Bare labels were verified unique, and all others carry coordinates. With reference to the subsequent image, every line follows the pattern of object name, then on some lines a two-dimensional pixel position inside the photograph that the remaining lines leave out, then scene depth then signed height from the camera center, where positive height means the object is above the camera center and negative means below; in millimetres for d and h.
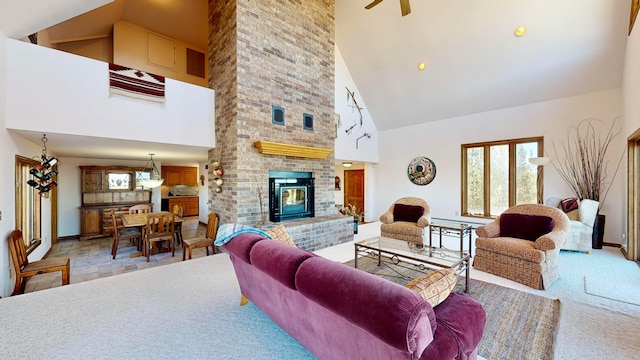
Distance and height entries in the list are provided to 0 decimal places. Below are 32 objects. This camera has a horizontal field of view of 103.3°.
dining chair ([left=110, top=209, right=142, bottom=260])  4621 -1081
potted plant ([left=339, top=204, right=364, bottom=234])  6012 -849
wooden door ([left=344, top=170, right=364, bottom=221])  9156 -387
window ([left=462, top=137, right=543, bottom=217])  5816 +18
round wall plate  7258 +201
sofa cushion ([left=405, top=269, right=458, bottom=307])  1451 -645
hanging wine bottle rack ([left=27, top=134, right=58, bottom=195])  3541 +81
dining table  4617 -801
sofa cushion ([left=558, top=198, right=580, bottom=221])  4641 -592
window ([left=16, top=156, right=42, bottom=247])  3521 -377
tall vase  4680 -1074
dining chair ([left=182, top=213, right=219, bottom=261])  4203 -1061
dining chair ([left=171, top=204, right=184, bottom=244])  5361 -789
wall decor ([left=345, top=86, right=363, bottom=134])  7200 +2194
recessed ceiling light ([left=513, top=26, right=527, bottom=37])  4496 +2607
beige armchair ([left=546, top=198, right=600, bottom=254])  4332 -891
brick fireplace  4359 +1504
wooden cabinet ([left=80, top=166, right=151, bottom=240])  6211 -438
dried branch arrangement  4891 +261
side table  4150 -861
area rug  1970 -1348
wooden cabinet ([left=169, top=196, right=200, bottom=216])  9367 -943
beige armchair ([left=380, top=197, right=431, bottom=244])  4672 -852
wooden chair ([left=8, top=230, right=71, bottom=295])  2880 -1033
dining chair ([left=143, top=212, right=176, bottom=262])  4464 -916
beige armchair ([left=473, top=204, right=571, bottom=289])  3059 -890
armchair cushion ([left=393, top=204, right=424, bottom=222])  5012 -710
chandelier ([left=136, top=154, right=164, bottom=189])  7156 +231
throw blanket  2264 -484
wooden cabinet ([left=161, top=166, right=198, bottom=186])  9502 +150
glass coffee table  2873 -994
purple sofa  1032 -649
